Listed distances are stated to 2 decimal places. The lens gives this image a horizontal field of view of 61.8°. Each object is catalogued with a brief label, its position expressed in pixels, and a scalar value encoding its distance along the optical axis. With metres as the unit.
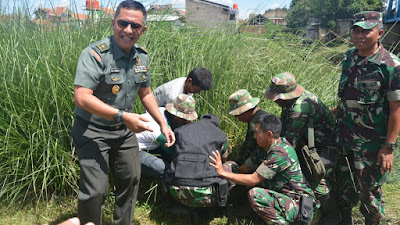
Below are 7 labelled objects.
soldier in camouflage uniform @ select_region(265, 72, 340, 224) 2.65
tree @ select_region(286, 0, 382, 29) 34.03
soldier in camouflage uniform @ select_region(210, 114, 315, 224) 2.43
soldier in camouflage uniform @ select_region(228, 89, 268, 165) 2.81
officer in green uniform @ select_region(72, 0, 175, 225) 1.88
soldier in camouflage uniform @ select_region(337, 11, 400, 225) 2.31
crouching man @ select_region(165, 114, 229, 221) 2.58
